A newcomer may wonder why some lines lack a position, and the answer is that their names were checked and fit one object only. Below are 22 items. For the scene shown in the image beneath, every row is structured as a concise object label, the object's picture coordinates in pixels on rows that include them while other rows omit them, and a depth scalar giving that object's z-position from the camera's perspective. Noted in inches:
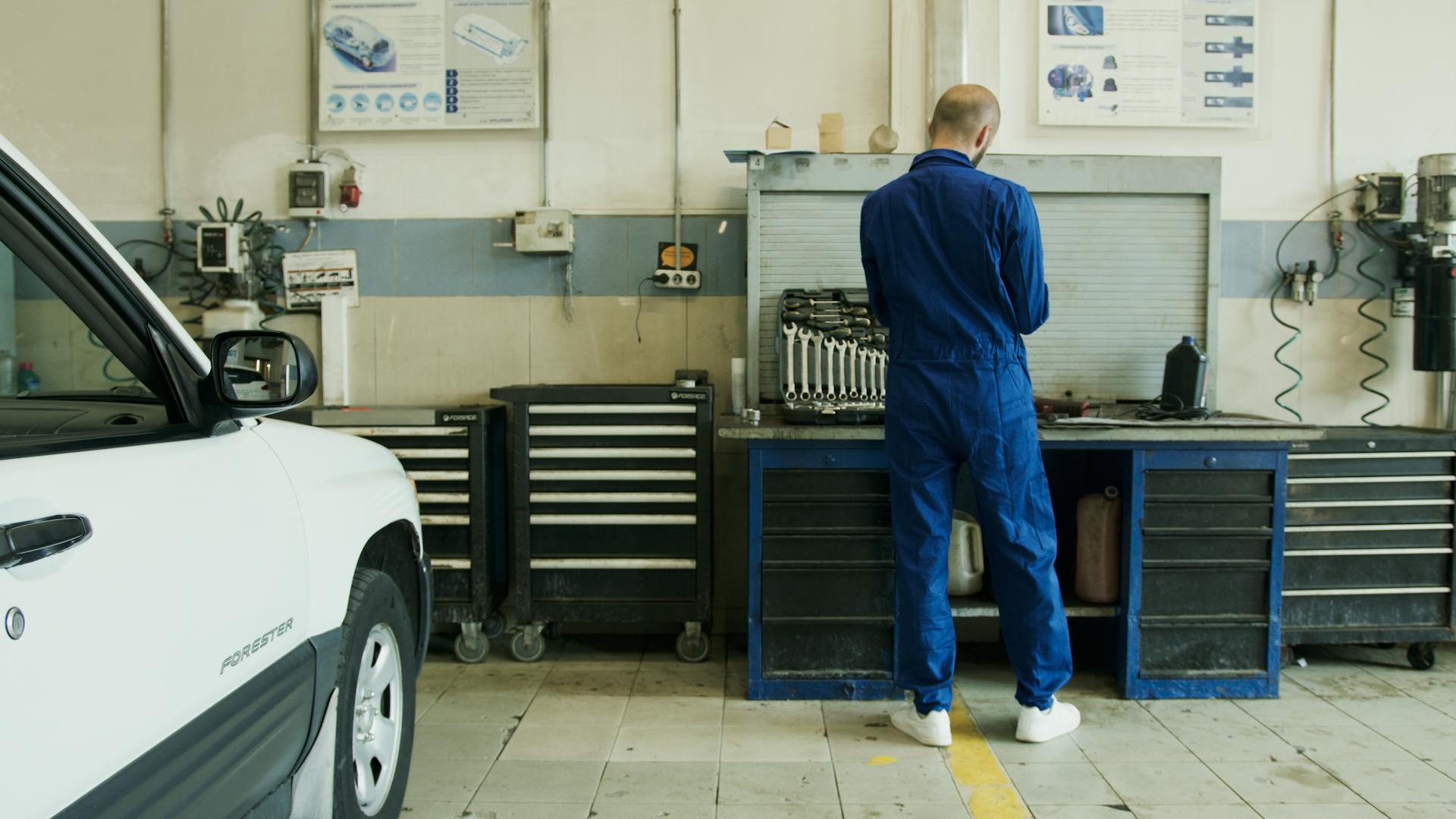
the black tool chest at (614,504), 123.3
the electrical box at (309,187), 136.6
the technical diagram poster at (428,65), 137.3
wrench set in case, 126.1
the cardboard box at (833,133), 129.7
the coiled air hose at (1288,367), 139.3
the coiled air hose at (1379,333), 139.0
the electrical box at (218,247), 136.0
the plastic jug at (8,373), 131.2
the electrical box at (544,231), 134.7
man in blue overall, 96.2
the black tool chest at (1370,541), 120.1
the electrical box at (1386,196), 136.5
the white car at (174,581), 35.7
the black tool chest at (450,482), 124.9
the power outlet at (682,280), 136.9
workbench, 110.5
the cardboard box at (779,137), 130.0
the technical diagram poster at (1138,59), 137.4
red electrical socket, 136.3
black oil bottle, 123.1
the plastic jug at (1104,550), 113.7
